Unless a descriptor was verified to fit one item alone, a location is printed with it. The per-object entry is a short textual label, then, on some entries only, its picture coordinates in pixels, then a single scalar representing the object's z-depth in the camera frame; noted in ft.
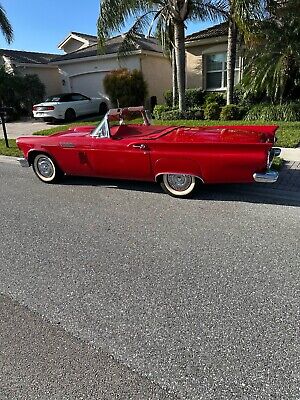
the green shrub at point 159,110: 43.64
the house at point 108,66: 55.52
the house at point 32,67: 65.72
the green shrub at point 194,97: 47.57
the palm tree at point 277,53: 32.71
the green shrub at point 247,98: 38.04
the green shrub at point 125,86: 51.85
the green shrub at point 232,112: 37.78
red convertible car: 14.47
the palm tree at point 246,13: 28.55
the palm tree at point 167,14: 34.71
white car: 49.49
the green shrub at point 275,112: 33.84
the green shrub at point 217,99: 43.91
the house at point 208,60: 47.91
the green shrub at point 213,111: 39.17
